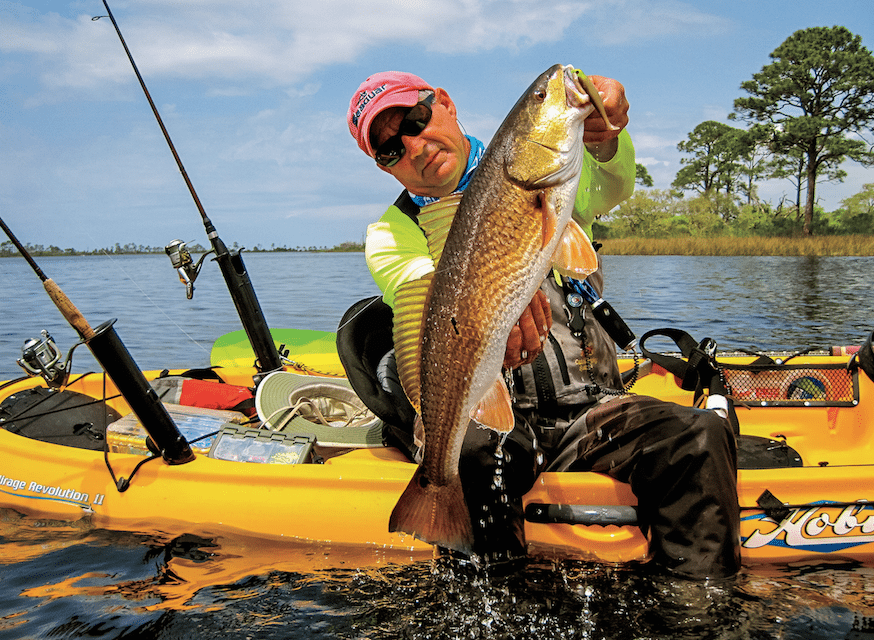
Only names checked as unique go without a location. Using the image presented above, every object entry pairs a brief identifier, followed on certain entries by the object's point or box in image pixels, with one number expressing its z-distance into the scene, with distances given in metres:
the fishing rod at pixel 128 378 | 3.22
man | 2.64
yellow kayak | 3.00
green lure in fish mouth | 1.79
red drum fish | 1.81
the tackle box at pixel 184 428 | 3.83
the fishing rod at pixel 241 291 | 4.68
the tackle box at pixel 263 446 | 3.53
